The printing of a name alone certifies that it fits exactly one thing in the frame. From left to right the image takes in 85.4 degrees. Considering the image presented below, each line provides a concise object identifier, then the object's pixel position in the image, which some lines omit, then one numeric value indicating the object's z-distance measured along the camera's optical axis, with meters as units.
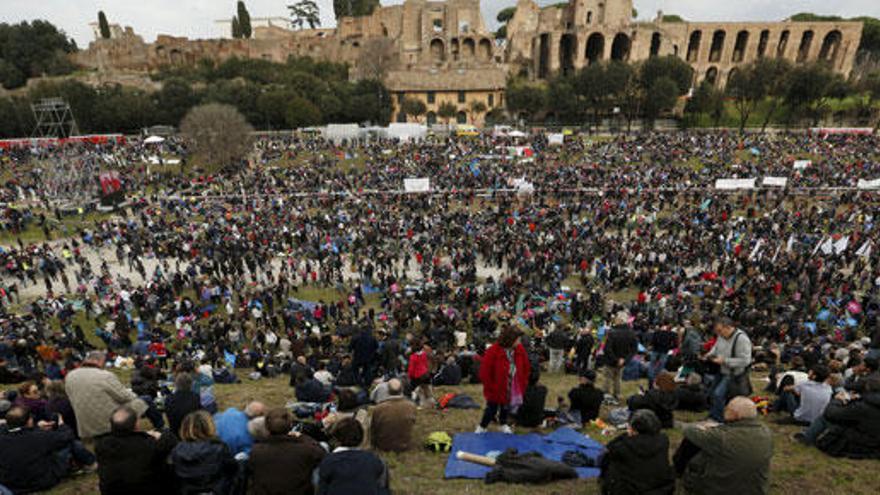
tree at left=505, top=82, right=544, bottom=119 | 60.50
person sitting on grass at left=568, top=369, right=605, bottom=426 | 7.30
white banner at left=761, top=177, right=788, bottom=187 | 30.91
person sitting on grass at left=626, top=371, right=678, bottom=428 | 6.70
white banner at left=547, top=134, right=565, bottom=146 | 45.19
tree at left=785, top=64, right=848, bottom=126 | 51.78
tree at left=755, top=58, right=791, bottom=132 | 52.91
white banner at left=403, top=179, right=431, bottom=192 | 33.00
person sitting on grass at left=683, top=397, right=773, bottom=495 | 4.39
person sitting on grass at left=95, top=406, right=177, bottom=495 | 4.40
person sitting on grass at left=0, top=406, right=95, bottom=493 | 4.96
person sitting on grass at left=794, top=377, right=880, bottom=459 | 5.77
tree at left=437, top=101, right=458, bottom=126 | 62.81
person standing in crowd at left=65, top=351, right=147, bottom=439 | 5.45
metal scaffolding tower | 51.31
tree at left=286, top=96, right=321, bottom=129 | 57.12
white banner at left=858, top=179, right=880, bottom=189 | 29.98
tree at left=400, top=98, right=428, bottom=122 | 62.44
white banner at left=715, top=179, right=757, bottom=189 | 30.69
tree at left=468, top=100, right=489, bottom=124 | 63.69
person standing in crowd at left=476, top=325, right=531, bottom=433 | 6.42
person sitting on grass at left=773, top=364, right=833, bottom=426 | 7.04
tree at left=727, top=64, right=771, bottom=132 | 53.19
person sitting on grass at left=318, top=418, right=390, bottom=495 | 4.08
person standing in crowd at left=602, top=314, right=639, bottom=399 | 8.09
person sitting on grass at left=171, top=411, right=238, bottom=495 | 4.49
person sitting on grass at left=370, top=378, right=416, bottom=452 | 6.34
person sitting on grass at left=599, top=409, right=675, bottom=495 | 4.62
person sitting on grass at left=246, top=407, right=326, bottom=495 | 4.40
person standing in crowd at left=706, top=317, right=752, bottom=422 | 6.34
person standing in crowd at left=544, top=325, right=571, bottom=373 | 11.24
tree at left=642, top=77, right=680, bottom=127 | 54.28
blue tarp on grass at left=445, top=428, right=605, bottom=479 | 6.33
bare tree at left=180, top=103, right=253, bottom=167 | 42.72
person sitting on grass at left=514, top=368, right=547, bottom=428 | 7.00
